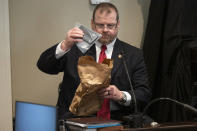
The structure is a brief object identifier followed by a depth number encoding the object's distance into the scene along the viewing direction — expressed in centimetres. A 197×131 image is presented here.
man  351
